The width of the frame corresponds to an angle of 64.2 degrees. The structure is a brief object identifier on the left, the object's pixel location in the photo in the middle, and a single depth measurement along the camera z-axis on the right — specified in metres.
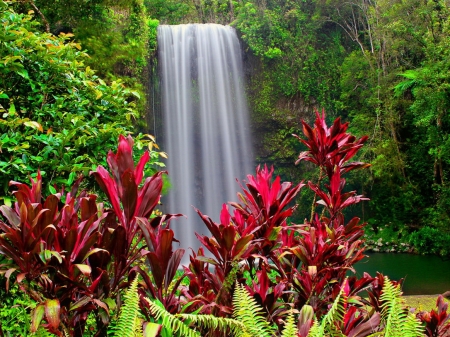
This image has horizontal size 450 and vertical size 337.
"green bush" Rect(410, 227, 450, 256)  10.95
